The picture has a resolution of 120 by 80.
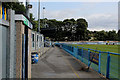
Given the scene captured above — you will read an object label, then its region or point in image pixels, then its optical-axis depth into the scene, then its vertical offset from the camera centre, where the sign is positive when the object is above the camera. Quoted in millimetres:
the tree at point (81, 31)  107688 +4895
